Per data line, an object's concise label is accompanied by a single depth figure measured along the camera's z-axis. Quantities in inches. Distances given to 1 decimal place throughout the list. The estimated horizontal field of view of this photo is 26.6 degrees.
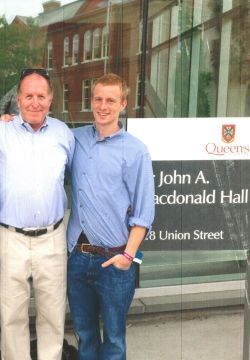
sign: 119.0
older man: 92.7
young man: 96.6
